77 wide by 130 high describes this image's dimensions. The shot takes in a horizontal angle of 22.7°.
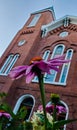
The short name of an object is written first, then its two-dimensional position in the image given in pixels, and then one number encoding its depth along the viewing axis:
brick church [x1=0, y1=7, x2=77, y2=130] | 9.28
